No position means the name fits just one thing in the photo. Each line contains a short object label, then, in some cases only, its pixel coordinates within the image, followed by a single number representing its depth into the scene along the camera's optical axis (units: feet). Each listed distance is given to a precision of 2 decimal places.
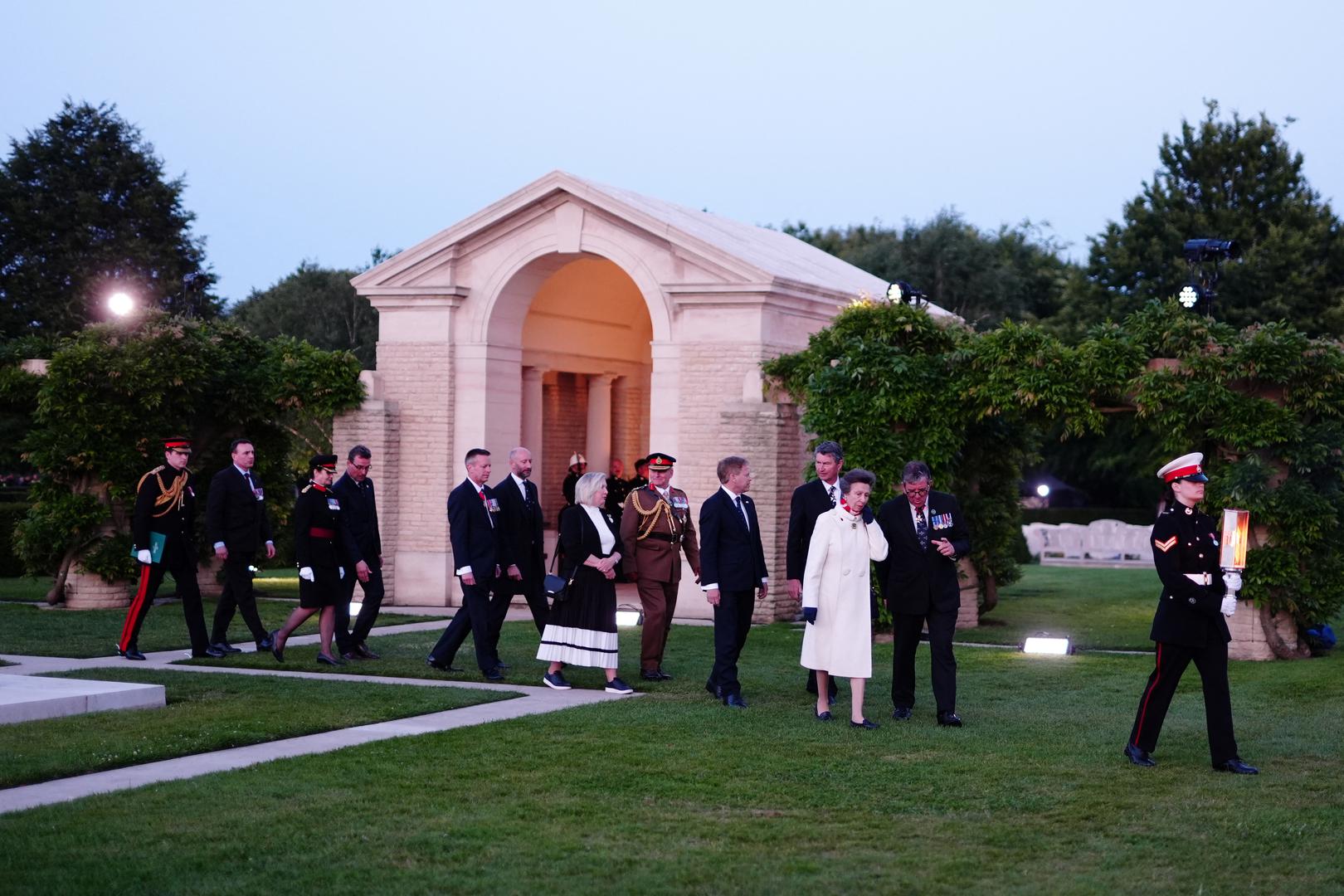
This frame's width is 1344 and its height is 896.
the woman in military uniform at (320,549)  44.65
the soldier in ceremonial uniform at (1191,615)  30.48
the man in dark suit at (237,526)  47.06
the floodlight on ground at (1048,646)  52.85
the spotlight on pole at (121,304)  68.03
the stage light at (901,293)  59.72
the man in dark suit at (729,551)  39.75
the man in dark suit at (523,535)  44.55
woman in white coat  36.14
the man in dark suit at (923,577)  36.47
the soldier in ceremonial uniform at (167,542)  47.11
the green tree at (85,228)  136.36
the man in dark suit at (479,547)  43.39
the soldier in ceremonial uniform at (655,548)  42.93
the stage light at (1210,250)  52.65
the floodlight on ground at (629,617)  60.39
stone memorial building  64.64
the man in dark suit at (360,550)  45.91
